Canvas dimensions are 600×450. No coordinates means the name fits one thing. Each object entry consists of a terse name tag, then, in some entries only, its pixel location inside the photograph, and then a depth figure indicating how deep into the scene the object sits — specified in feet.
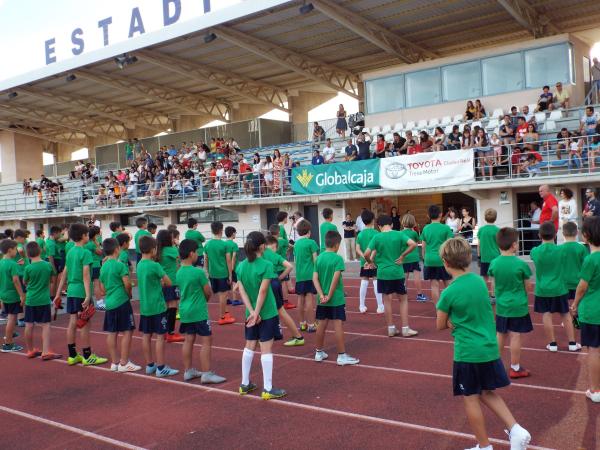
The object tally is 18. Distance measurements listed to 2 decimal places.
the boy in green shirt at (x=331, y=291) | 23.88
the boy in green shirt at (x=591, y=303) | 17.47
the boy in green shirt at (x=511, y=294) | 19.88
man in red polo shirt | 31.71
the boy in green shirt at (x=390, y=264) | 27.78
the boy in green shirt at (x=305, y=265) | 29.99
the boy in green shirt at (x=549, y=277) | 22.41
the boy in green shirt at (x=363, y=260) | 30.19
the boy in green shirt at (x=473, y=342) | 13.92
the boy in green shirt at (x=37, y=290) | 27.84
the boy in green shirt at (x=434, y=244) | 32.68
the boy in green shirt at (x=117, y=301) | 24.53
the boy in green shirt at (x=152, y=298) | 23.63
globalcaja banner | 59.98
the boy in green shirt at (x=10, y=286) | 28.91
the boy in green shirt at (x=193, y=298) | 21.98
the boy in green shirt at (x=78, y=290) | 26.91
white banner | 54.03
